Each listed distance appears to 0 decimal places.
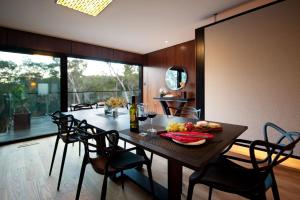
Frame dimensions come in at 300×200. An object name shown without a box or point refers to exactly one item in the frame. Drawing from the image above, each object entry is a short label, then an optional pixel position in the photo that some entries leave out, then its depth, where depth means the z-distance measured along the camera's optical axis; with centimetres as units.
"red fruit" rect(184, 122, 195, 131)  144
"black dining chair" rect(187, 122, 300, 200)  103
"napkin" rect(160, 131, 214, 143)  119
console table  458
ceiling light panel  253
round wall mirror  489
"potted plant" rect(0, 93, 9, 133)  356
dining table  97
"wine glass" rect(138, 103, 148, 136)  142
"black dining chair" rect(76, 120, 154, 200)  136
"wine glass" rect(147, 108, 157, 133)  146
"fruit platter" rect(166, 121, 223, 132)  143
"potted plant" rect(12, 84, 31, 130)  369
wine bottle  153
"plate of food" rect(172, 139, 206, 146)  113
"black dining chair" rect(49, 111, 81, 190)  211
